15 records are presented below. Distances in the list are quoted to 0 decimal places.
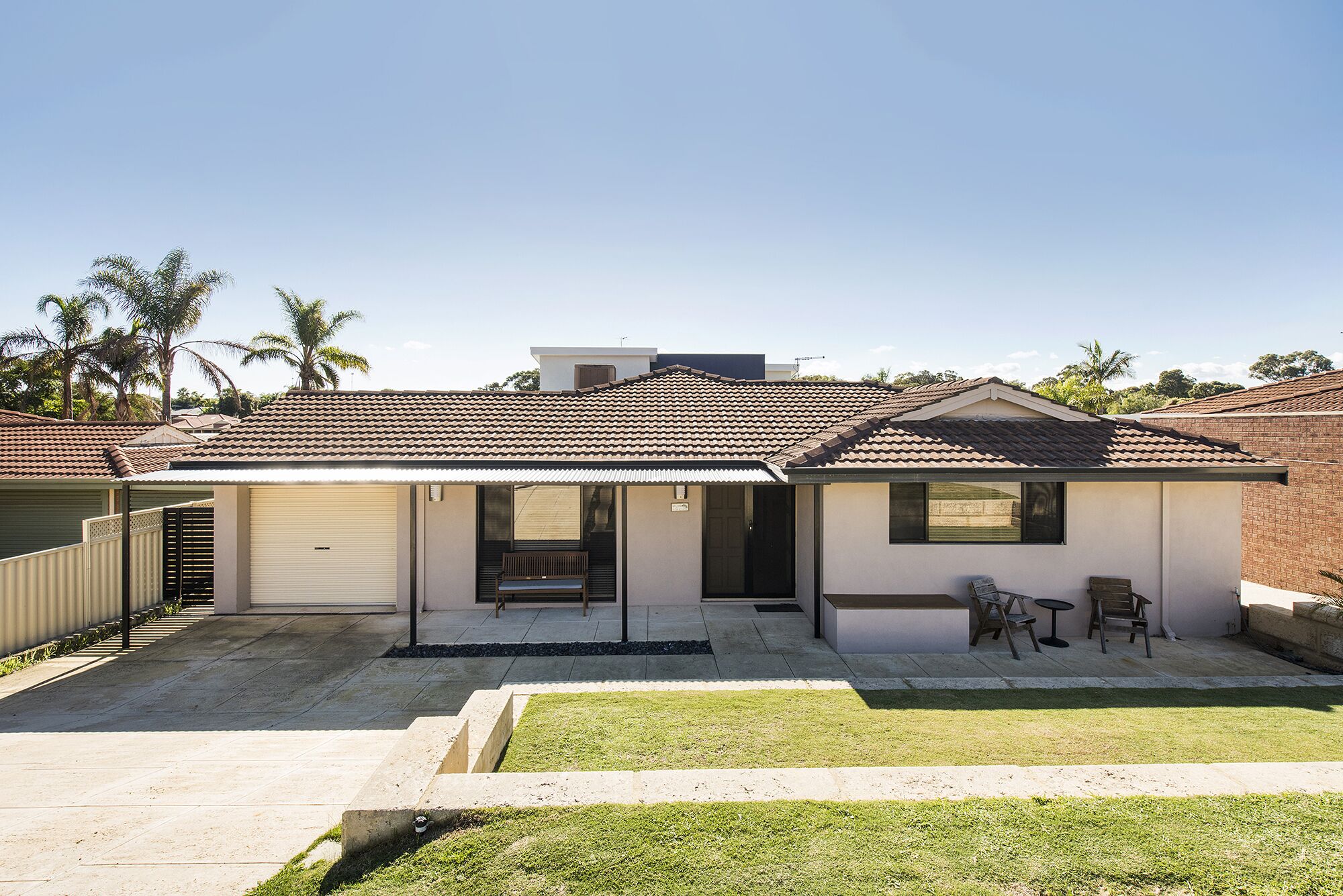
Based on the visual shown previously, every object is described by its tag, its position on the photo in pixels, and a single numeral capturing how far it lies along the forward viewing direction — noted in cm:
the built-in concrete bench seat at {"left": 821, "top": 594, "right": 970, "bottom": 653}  845
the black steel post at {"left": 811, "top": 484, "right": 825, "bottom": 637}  909
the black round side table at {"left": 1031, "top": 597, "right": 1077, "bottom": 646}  862
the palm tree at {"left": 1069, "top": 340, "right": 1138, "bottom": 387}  3575
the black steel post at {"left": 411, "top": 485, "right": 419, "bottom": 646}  873
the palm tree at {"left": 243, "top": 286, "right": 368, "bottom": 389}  2925
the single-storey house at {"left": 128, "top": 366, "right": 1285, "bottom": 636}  921
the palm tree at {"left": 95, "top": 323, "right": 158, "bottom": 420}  2653
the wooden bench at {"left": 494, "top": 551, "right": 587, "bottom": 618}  1052
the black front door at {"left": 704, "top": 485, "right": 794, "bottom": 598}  1126
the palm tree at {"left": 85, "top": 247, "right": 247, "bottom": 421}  2662
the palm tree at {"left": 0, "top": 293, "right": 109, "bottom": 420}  2653
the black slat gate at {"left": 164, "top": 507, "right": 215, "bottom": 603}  1120
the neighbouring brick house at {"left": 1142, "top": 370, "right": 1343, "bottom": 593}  1091
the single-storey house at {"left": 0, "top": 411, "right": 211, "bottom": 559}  1320
